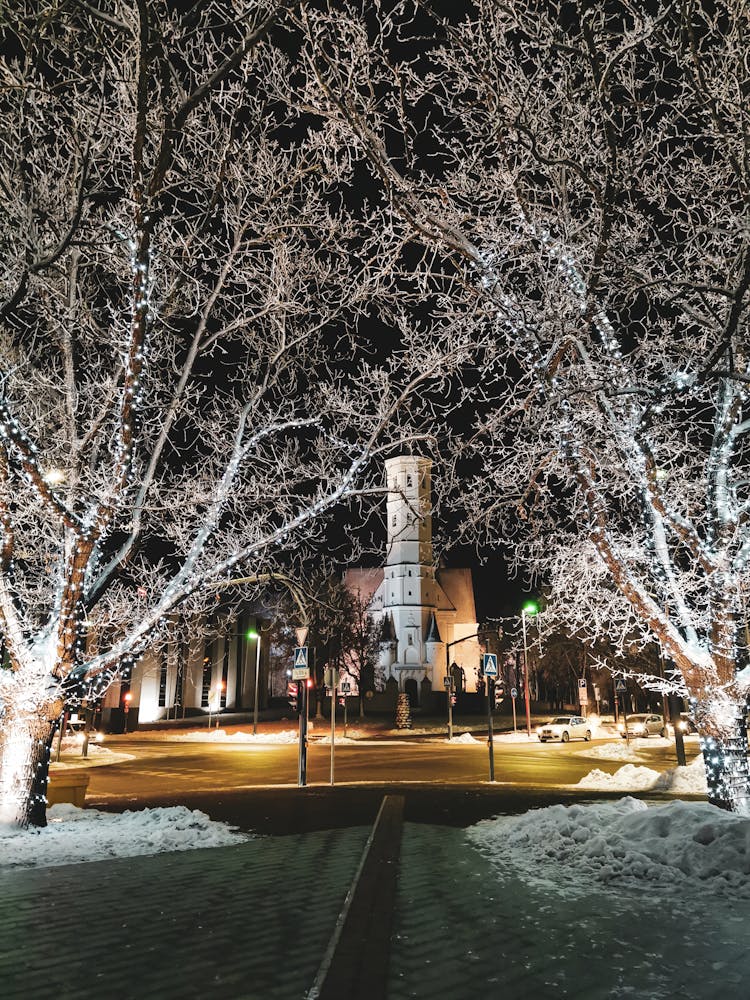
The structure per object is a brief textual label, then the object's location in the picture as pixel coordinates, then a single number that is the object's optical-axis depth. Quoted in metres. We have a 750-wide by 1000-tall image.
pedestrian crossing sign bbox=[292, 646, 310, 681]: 18.11
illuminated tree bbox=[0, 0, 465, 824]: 9.89
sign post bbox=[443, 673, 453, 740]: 39.75
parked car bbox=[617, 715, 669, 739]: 44.06
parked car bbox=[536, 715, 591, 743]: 40.41
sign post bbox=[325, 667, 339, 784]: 18.47
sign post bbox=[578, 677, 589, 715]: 41.99
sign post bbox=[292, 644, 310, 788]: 18.16
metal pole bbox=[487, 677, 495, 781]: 19.60
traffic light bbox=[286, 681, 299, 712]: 20.64
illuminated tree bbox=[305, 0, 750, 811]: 9.23
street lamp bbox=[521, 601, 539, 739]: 20.28
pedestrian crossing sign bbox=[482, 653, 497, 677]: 19.41
